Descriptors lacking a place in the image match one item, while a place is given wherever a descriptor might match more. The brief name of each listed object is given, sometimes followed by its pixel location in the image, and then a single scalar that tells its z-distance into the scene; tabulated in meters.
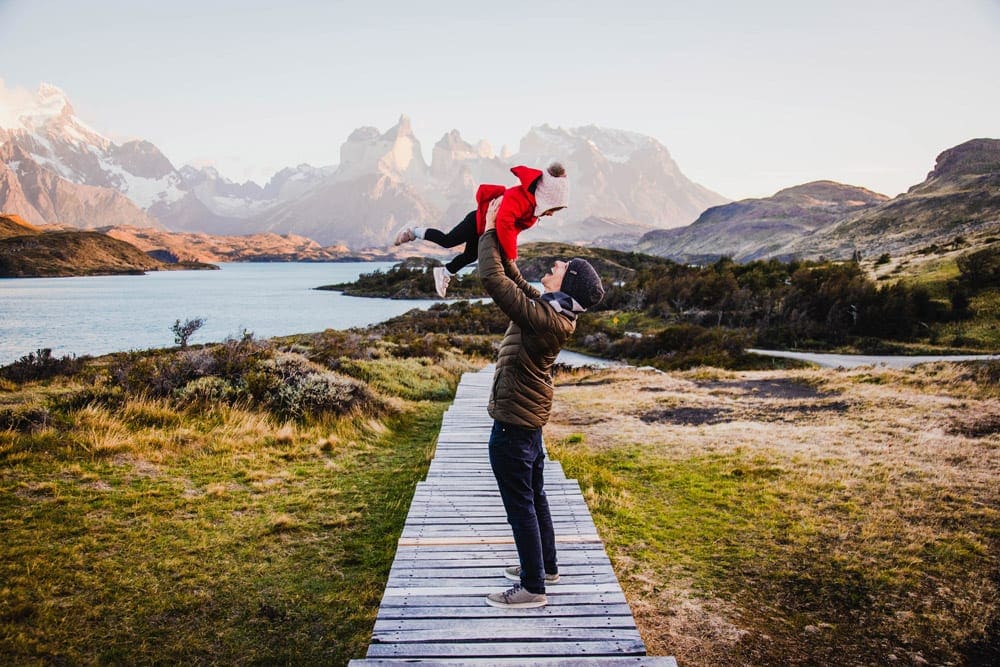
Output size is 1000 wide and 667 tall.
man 3.51
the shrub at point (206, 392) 10.38
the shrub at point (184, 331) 21.16
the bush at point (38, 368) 15.82
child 3.54
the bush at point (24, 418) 8.26
